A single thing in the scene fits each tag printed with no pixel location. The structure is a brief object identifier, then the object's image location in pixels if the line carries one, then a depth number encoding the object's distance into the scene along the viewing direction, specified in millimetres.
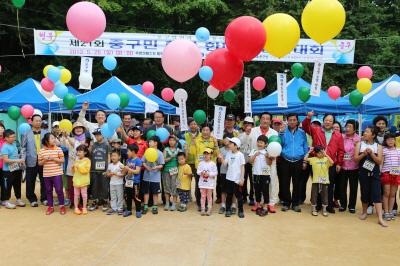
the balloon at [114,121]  5059
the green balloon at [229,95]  6222
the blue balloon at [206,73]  5023
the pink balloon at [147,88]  7141
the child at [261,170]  5586
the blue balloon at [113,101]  5344
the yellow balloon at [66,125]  5520
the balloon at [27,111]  6266
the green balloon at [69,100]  5629
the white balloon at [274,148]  5273
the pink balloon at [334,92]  6832
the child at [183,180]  5867
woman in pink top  5746
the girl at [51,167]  5629
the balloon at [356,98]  6293
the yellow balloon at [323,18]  4422
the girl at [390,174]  5254
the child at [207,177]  5574
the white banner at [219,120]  5355
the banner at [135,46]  10484
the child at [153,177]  5711
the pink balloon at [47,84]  5590
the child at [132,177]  5477
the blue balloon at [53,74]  5434
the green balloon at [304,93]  5930
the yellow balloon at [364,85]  6326
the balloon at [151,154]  5258
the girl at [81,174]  5664
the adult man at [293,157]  5828
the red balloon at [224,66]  5094
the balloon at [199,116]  5609
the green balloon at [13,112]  6734
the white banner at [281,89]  5677
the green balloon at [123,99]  5887
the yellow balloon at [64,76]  6047
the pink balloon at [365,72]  6875
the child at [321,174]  5656
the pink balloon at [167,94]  7000
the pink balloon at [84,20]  4750
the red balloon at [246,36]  4449
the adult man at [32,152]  6055
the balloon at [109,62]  6223
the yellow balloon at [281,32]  4676
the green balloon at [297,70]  6203
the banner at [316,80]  5605
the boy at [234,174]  5508
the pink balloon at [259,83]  7113
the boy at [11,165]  5864
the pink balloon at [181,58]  4820
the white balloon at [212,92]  6002
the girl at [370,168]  5242
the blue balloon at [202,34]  6520
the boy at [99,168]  5832
